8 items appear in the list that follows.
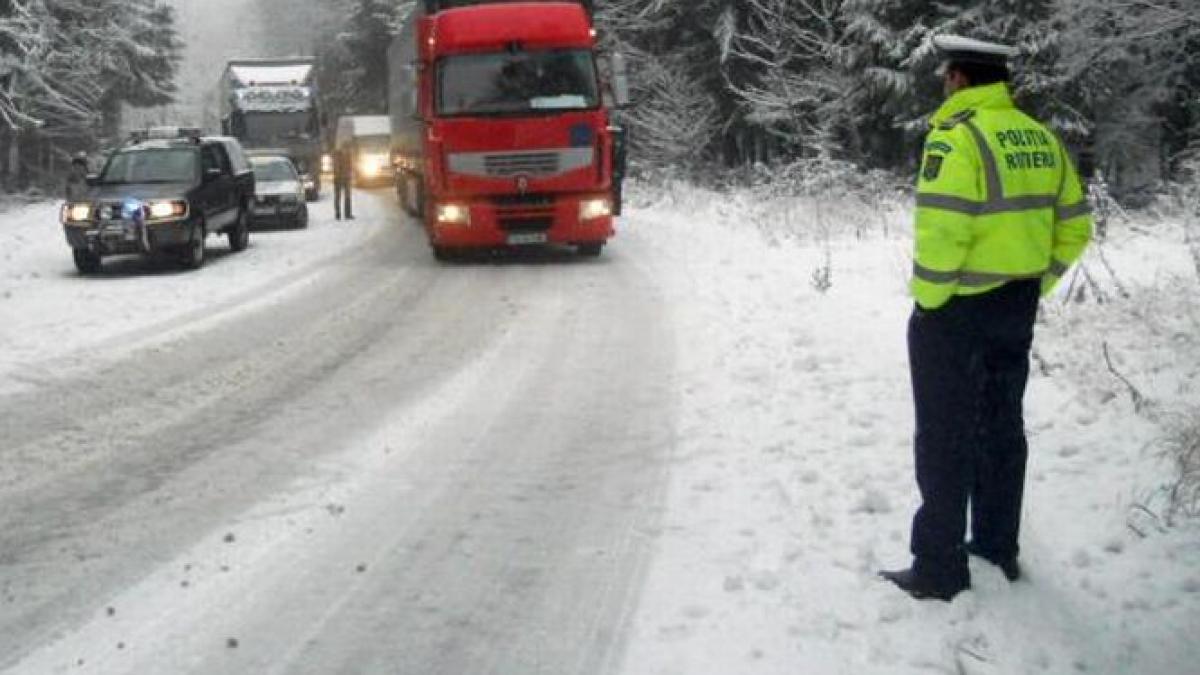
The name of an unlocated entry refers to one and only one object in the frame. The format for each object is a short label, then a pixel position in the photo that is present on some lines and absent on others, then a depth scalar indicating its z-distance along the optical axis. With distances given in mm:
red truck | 15898
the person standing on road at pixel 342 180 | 27344
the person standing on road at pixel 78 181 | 16297
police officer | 4168
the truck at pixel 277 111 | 33812
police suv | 15766
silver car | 23969
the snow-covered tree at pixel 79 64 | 30141
